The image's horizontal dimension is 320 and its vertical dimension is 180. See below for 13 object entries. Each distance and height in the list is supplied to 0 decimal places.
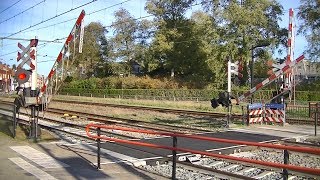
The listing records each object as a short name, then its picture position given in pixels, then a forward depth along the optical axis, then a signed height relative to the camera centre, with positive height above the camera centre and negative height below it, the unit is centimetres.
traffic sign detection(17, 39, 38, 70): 1353 +137
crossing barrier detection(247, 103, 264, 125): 2031 -88
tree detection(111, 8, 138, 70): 7112 +966
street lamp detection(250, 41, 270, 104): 5368 +710
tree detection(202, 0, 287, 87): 5128 +945
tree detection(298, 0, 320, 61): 5028 +975
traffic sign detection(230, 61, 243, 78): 1901 +135
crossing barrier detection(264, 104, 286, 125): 2059 -89
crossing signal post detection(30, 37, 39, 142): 1283 +11
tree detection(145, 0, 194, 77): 6191 +1007
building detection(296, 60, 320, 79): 2053 +383
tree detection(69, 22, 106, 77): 7875 +867
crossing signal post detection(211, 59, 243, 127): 1883 +8
